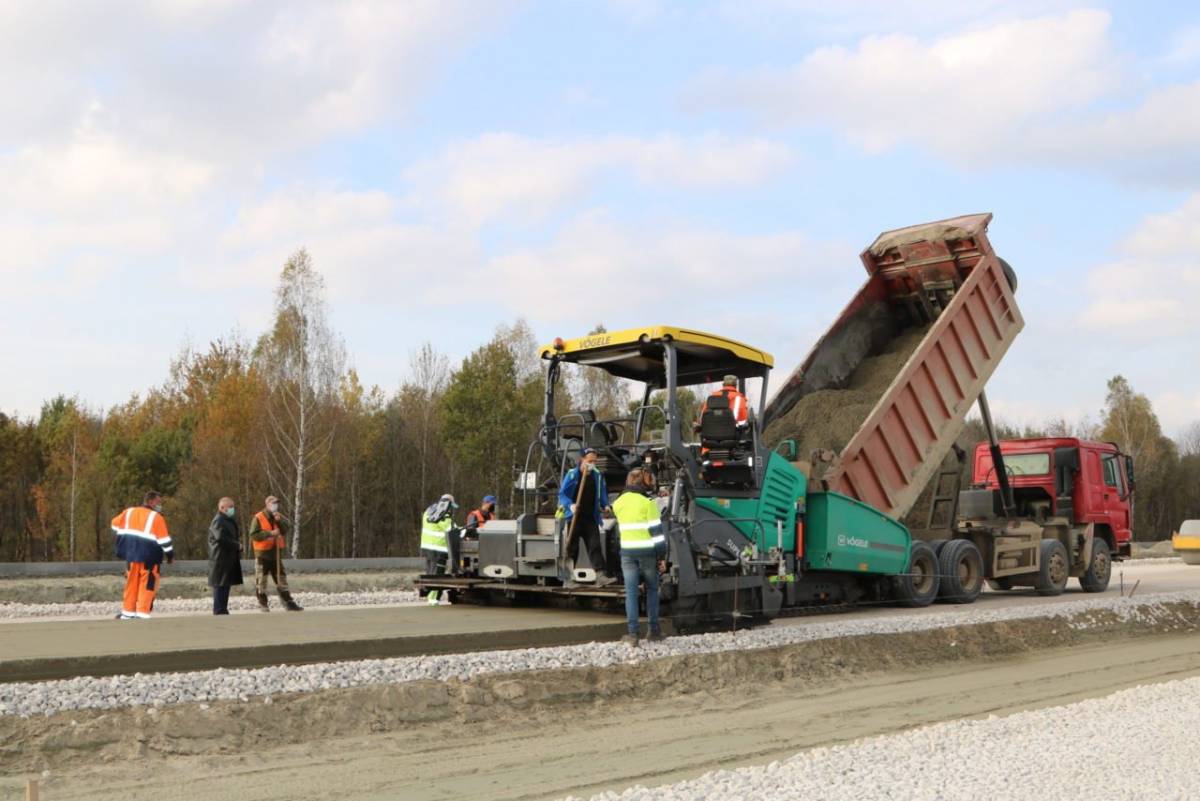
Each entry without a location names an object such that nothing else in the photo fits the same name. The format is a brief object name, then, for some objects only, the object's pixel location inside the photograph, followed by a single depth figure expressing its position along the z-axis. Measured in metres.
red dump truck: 12.74
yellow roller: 31.23
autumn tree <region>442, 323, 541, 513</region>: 33.81
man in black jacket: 12.39
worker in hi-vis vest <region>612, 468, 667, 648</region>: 9.13
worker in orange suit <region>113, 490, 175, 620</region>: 11.45
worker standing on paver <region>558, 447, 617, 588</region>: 9.80
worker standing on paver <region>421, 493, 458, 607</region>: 11.29
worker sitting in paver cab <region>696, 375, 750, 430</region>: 10.55
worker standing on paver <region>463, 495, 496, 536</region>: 12.39
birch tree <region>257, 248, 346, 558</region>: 32.03
